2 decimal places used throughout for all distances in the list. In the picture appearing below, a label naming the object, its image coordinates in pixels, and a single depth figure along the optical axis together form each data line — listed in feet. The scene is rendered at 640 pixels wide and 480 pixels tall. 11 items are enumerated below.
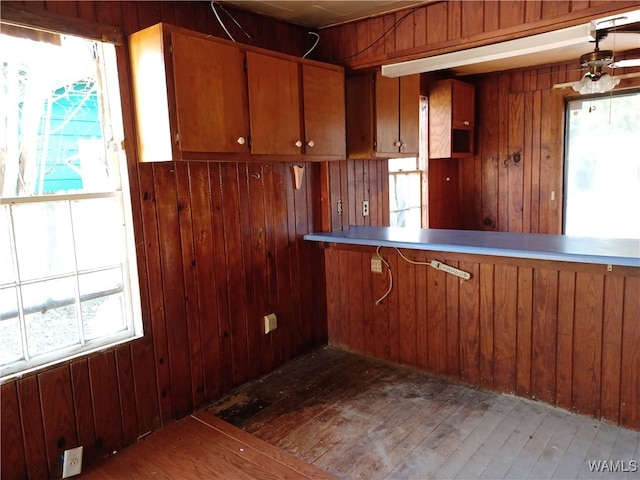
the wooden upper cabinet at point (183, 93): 6.86
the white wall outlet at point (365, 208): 12.04
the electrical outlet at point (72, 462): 6.82
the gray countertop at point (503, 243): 7.32
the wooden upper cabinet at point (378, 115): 10.12
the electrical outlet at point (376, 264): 10.30
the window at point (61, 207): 6.41
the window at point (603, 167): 14.06
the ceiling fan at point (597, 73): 8.57
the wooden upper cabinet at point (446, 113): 14.25
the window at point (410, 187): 14.03
